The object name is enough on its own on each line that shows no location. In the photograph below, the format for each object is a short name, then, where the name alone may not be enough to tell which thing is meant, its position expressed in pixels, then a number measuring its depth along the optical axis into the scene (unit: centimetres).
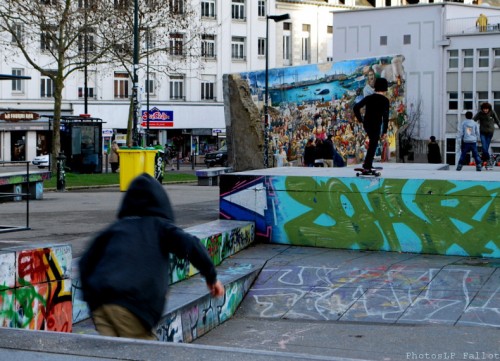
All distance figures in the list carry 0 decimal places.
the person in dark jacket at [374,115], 1466
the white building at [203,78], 6425
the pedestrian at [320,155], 2798
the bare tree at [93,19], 3606
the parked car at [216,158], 5916
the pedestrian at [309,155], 3007
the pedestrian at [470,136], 2136
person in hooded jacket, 552
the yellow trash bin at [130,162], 2702
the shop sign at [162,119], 6456
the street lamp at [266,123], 3912
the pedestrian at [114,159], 4284
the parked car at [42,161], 5331
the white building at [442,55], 6662
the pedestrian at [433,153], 3041
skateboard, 1466
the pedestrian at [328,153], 2773
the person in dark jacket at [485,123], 2147
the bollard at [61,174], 2848
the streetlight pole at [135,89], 3128
